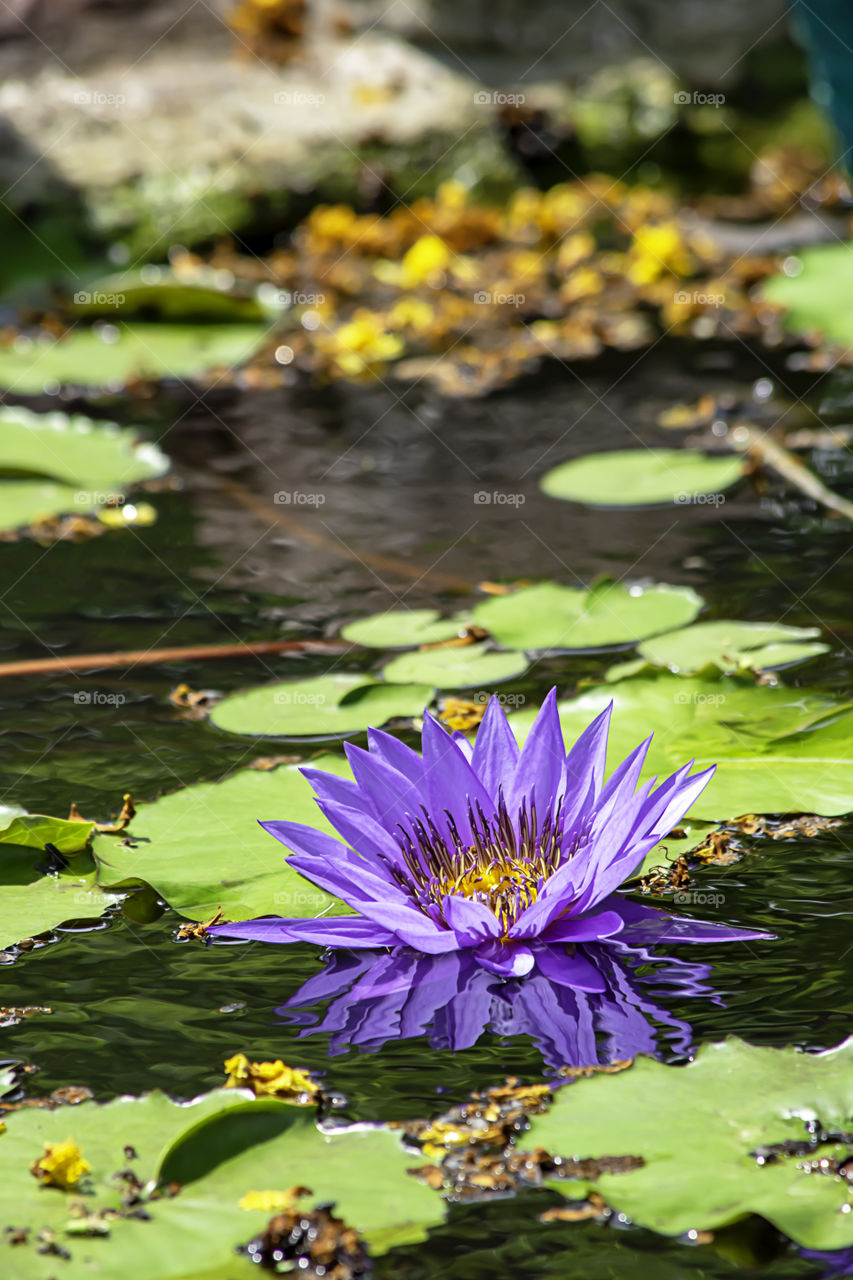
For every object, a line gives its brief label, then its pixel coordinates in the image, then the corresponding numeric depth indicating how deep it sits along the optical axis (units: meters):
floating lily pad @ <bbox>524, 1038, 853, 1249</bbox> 2.07
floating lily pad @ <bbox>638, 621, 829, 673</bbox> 4.02
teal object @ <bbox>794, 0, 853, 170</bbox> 5.37
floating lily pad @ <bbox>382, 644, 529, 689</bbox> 4.08
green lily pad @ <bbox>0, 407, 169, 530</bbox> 5.64
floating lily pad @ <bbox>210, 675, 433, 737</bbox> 3.85
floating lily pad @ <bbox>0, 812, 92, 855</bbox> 3.22
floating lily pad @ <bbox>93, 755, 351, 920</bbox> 3.02
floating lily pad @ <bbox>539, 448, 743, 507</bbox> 5.43
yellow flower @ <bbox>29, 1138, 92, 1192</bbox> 2.17
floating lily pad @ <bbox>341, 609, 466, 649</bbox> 4.36
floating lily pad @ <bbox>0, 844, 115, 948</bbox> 2.99
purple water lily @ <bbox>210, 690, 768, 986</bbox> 2.70
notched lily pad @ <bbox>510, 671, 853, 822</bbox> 3.36
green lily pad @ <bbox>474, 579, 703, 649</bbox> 4.30
